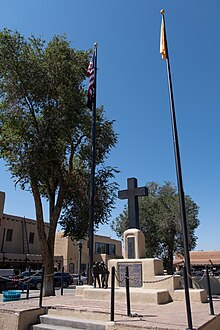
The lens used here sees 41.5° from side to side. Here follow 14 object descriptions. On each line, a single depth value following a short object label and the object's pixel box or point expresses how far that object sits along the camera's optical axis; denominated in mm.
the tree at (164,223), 29422
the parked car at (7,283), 20609
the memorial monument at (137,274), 9414
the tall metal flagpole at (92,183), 11528
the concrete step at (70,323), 6602
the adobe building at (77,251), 43469
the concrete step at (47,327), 6902
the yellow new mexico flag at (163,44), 12922
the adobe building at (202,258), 38872
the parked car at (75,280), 33688
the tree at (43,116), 16656
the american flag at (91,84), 14306
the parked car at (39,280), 24256
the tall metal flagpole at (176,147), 9969
